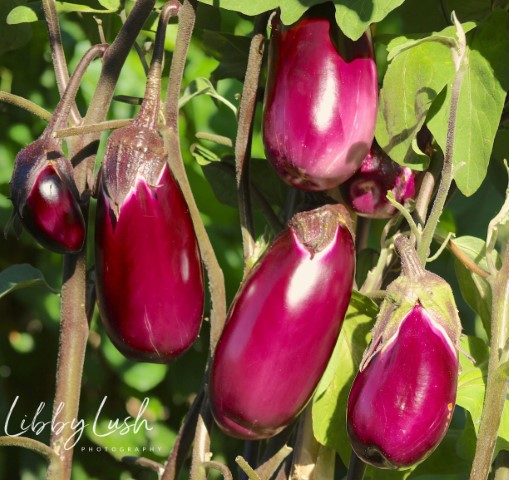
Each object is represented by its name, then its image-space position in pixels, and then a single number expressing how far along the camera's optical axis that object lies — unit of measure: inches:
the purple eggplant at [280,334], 52.1
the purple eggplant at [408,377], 50.7
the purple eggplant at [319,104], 52.5
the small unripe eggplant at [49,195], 52.7
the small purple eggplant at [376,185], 55.2
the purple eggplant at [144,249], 52.2
